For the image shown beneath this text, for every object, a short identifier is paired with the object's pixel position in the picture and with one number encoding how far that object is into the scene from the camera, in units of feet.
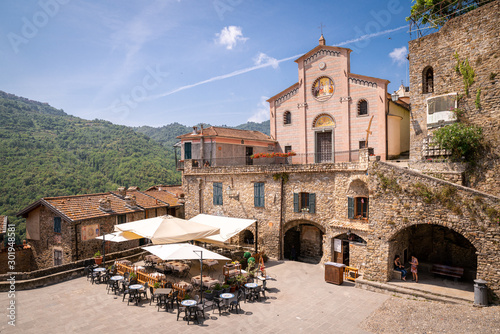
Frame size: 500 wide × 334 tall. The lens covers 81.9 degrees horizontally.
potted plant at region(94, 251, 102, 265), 52.13
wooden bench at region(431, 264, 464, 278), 44.94
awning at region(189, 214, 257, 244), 52.70
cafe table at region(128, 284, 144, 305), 37.60
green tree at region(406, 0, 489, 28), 54.62
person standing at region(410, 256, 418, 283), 44.78
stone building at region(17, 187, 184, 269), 60.44
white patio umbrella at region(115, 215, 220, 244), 43.75
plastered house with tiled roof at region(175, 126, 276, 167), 74.74
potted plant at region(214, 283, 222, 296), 37.94
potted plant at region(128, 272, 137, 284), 41.39
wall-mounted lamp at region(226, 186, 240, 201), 67.31
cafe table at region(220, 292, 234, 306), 35.24
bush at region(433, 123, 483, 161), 46.24
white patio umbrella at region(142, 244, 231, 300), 37.86
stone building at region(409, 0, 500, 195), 45.21
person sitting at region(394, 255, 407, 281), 45.44
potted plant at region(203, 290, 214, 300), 37.63
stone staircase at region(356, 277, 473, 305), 38.06
